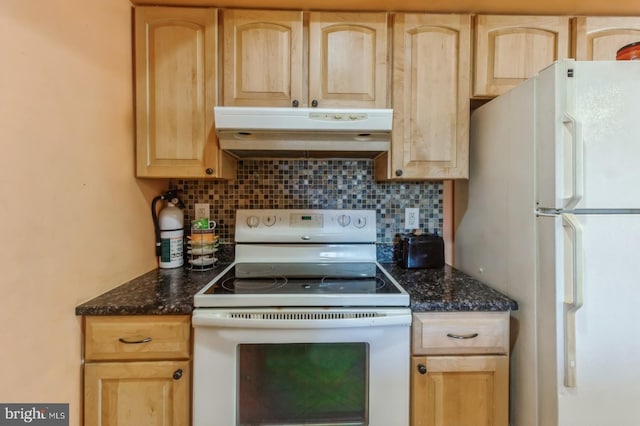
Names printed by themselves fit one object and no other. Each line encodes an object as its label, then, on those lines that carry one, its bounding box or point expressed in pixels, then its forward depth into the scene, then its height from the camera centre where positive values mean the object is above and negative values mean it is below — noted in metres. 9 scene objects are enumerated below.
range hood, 1.21 +0.35
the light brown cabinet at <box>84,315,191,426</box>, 1.07 -0.58
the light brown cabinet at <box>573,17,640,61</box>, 1.38 +0.82
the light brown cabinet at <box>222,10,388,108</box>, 1.37 +0.71
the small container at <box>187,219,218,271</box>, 1.53 -0.18
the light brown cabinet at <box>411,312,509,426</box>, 1.12 -0.60
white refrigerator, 0.94 -0.10
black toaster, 1.57 -0.22
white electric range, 1.07 -0.54
